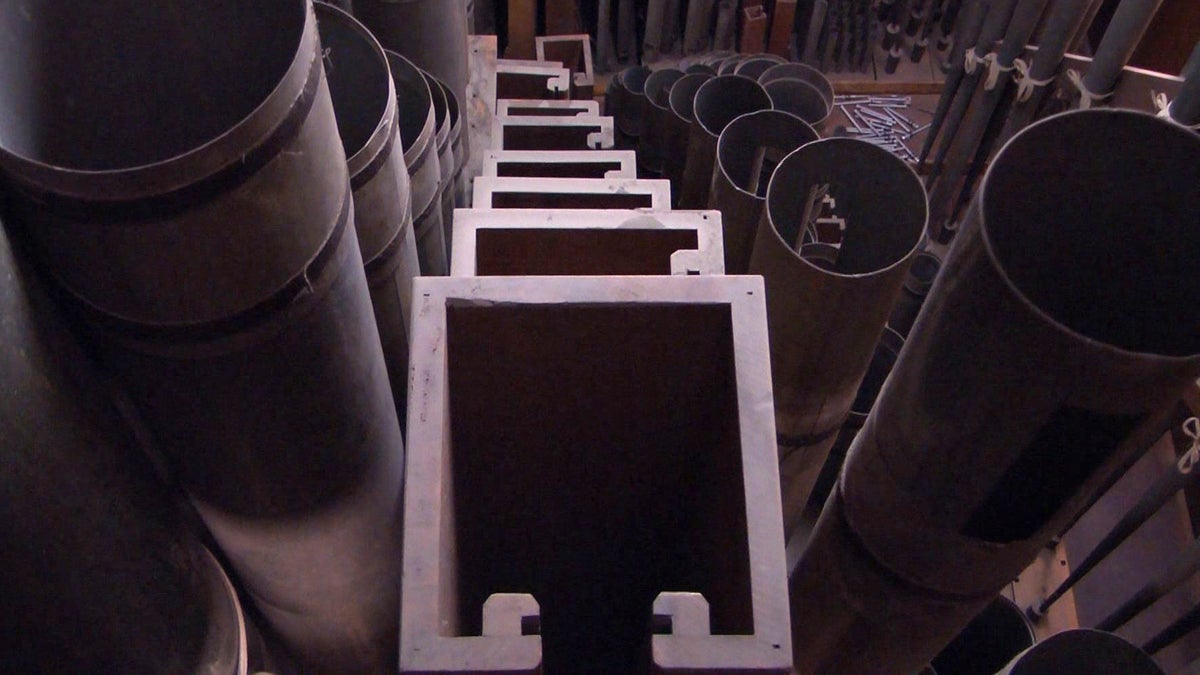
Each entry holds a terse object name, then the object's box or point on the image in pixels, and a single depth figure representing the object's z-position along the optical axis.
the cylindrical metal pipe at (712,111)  3.25
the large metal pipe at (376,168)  1.71
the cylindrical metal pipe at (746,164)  2.64
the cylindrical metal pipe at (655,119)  3.88
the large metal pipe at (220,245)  1.01
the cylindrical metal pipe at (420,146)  2.19
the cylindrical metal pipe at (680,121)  3.65
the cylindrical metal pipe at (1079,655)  2.22
